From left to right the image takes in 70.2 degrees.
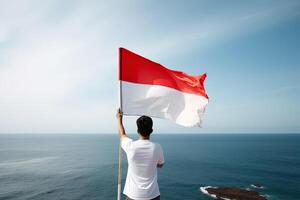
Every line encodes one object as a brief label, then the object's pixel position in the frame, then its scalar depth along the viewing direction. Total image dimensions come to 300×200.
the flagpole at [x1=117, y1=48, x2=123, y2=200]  4.62
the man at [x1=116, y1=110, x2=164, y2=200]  3.87
